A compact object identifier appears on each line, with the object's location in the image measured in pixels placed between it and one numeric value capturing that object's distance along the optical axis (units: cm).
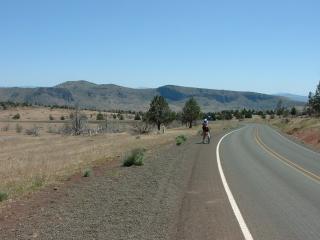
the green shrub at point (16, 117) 9250
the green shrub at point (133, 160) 1594
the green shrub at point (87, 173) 1362
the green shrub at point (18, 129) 6000
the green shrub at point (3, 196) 975
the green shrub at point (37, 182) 1178
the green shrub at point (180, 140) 2924
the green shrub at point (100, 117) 9551
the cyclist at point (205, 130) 2936
